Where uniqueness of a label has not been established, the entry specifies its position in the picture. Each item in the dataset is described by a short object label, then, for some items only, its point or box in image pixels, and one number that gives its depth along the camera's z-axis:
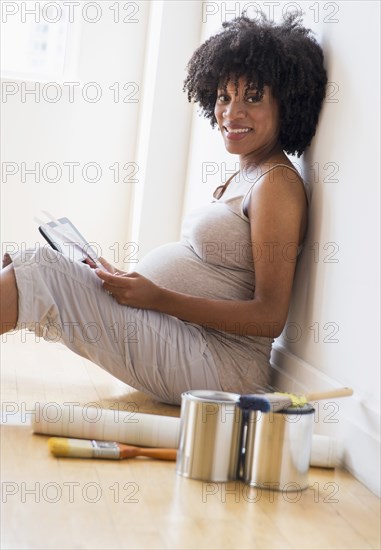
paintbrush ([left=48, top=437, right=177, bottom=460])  2.15
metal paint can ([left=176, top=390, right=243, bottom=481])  2.07
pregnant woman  2.52
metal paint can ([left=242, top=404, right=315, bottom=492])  2.06
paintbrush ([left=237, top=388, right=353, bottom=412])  2.08
